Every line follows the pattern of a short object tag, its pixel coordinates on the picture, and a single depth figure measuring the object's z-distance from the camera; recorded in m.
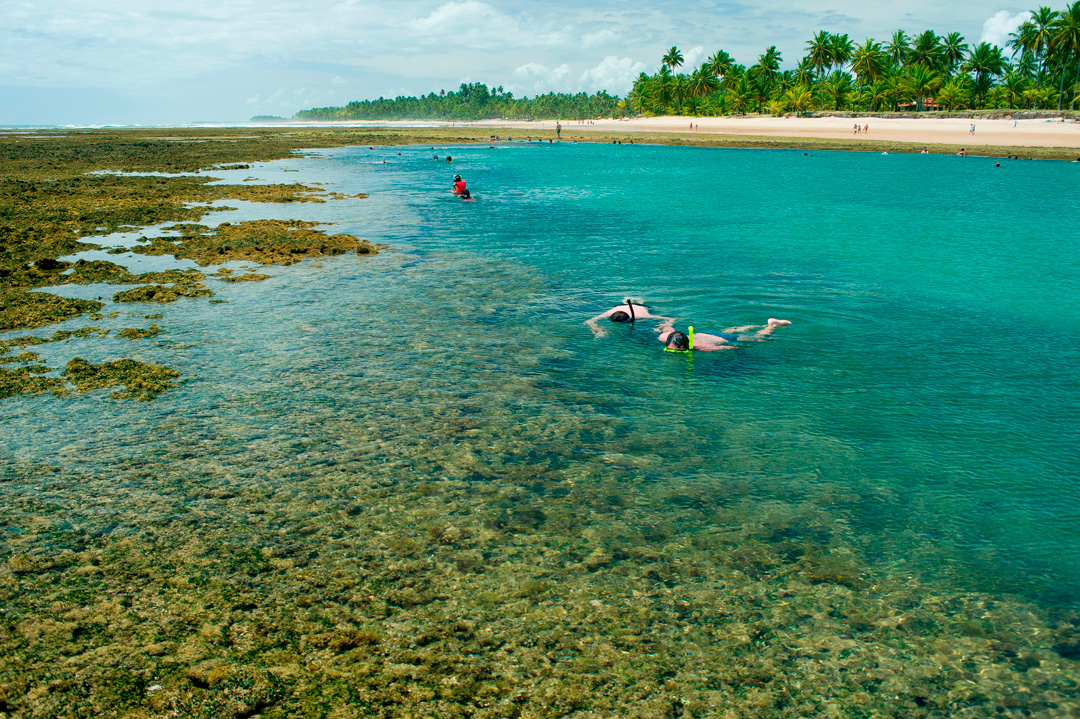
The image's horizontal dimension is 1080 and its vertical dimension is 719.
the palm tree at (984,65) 124.94
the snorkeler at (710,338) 14.87
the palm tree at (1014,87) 120.88
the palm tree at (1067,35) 105.94
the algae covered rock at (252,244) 24.19
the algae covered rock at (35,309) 16.05
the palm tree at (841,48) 149.50
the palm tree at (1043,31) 114.69
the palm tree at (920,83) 125.25
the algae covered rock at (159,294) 18.55
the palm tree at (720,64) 179.49
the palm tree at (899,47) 143.00
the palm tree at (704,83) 178.62
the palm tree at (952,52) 133.31
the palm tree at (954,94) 120.75
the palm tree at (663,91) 185.88
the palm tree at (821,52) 151.38
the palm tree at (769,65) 168.62
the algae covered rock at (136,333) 15.30
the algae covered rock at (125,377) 12.23
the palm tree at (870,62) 137.82
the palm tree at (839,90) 140.50
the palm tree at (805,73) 154.38
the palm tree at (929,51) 137.50
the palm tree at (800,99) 140.12
